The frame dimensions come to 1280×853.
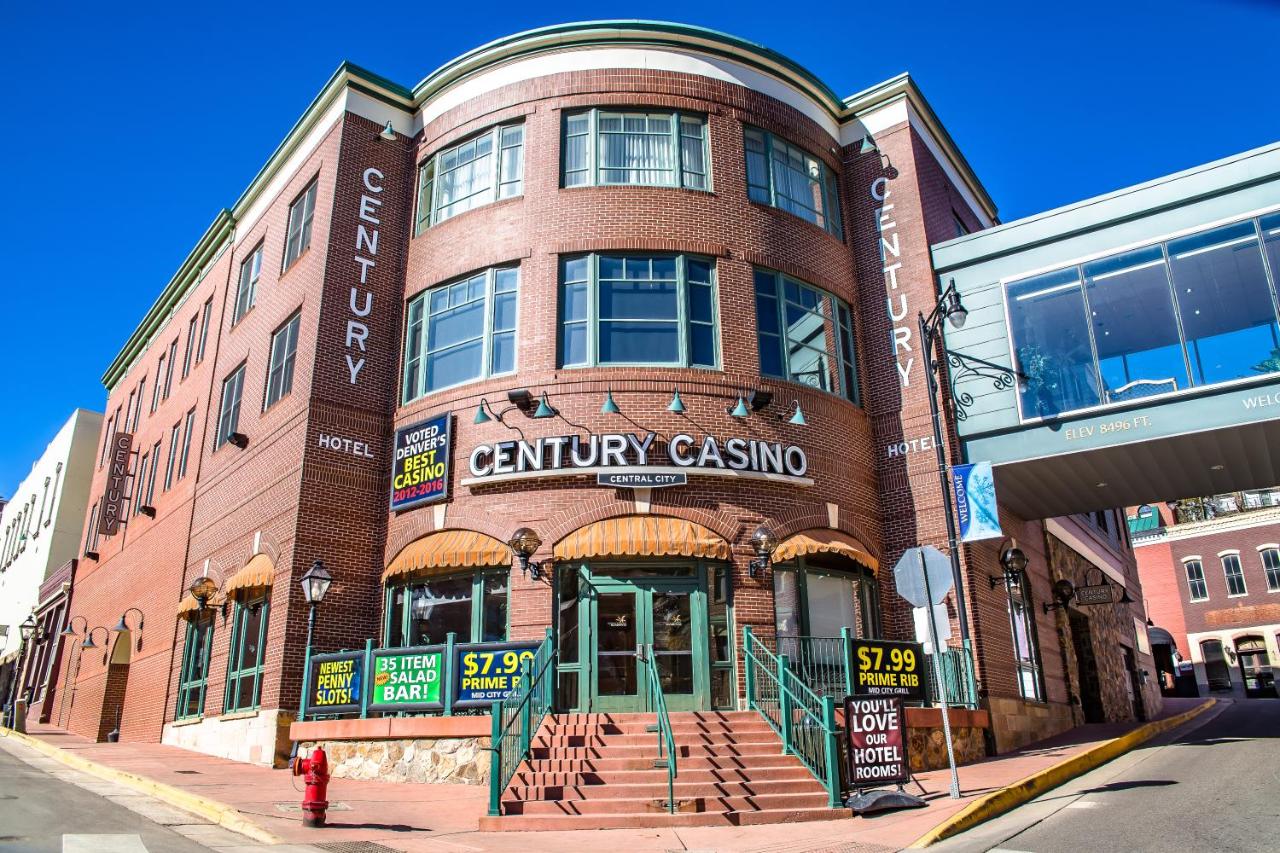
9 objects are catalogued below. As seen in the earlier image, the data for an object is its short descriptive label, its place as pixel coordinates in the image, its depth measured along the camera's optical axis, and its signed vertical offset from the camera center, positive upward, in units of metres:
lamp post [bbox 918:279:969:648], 14.70 +4.55
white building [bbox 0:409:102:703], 43.12 +9.60
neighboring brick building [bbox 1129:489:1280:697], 53.00 +6.81
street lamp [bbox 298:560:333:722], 16.00 +2.18
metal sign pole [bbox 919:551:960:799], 11.66 +0.64
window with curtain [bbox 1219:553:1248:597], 54.41 +7.23
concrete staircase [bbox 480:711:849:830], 11.11 -0.70
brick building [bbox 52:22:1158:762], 16.44 +6.02
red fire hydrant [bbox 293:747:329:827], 10.51 -0.68
